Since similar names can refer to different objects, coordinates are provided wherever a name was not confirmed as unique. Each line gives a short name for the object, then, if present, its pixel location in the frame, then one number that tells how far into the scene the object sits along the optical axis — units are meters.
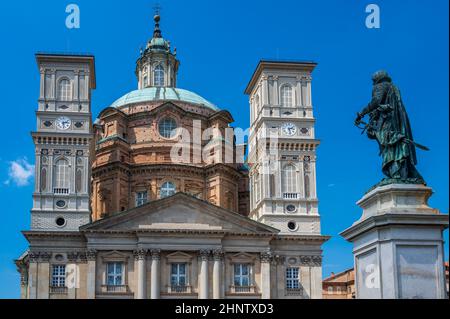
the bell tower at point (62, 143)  58.34
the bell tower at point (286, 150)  60.38
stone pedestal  18.95
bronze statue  20.22
